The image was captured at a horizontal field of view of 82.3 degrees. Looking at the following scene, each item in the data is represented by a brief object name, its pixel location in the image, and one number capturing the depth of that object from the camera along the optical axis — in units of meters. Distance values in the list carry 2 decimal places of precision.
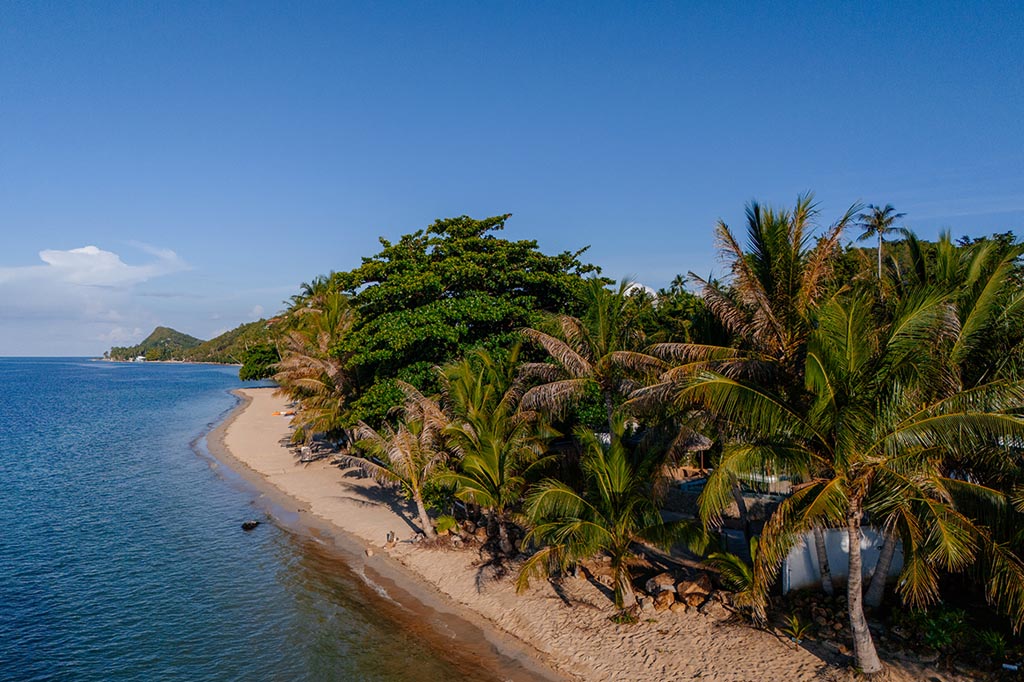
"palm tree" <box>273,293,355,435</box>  27.83
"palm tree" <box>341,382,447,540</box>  18.12
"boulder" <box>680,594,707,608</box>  12.85
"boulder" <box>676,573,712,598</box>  13.09
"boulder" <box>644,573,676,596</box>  13.44
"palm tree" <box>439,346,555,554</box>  16.09
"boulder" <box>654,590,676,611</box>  13.07
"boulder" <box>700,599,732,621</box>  12.40
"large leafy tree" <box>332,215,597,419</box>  22.36
